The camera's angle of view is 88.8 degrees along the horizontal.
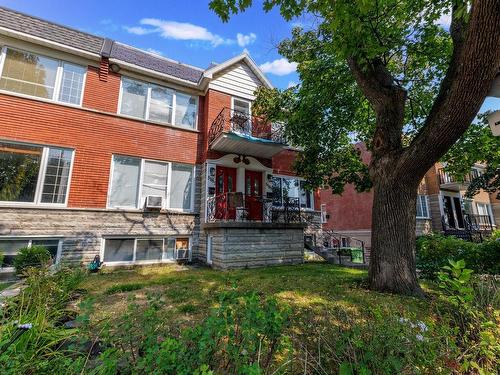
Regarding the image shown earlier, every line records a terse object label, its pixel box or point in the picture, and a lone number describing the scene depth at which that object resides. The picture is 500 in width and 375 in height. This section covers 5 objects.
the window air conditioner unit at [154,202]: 10.50
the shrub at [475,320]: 2.39
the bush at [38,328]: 2.10
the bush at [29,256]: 7.44
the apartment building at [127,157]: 9.05
